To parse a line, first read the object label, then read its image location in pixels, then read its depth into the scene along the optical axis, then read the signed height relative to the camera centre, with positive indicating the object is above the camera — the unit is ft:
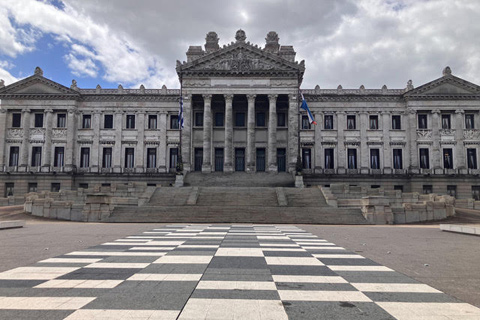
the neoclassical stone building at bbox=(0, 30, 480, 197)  161.58 +28.15
